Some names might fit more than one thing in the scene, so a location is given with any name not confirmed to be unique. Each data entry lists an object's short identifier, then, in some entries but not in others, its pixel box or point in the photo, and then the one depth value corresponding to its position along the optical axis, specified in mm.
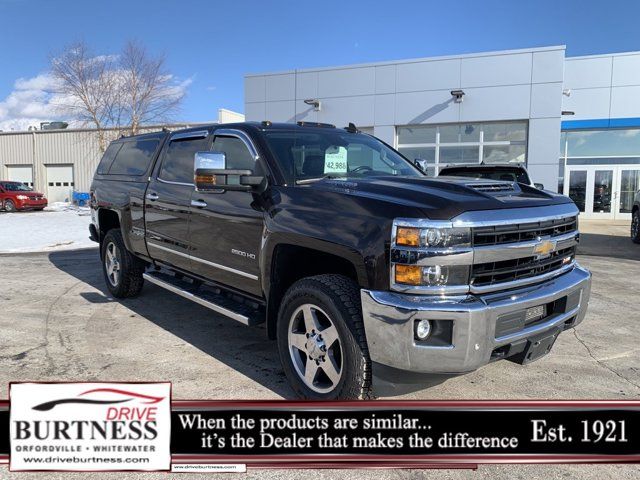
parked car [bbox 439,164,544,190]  8656
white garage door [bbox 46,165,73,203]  34500
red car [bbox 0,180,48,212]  25578
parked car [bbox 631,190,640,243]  12945
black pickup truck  2820
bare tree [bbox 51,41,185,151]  26312
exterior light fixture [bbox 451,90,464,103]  17344
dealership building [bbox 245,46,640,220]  16844
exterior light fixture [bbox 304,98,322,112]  19266
